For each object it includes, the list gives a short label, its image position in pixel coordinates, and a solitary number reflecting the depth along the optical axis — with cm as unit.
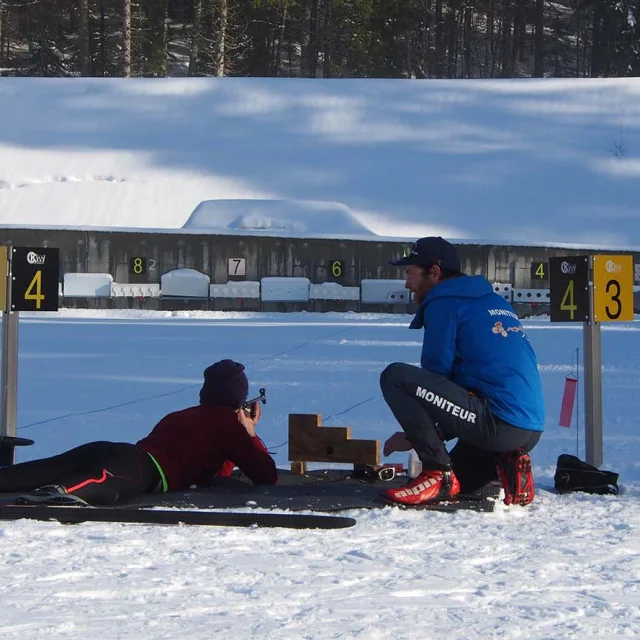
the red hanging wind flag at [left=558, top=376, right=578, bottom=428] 1154
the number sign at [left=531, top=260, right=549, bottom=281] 5234
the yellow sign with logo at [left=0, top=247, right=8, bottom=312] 1149
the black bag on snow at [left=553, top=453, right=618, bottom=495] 1036
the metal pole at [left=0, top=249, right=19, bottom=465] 1157
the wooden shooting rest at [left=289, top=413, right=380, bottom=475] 1071
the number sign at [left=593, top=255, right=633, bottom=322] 1123
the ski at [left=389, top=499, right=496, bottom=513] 924
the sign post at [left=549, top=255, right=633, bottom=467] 1130
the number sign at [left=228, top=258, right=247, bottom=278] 5244
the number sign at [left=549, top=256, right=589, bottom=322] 1133
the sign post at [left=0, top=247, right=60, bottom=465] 1155
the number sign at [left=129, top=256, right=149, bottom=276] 5175
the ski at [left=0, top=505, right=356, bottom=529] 855
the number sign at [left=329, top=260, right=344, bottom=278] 5253
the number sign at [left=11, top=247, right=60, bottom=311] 1157
